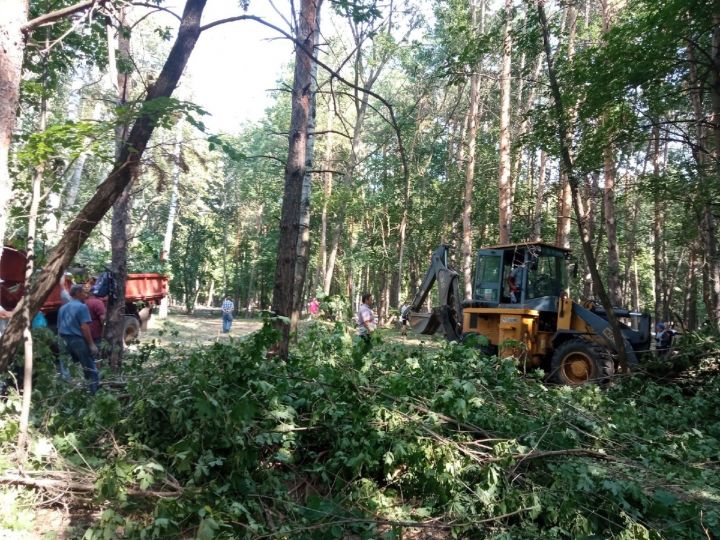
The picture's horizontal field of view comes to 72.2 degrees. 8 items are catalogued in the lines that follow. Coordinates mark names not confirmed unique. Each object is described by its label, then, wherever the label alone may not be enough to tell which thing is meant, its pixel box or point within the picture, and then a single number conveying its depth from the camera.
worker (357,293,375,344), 8.06
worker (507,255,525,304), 10.20
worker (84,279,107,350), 7.84
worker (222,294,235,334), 17.67
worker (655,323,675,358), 11.26
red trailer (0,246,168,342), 9.06
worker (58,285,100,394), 6.62
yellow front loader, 9.19
